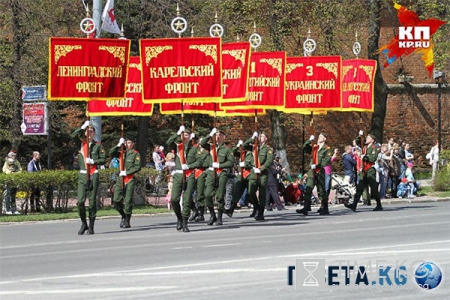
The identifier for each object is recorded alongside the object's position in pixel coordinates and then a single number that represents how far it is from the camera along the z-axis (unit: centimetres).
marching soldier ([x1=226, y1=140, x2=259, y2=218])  2612
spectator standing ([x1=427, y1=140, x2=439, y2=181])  3939
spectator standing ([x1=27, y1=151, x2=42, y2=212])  2938
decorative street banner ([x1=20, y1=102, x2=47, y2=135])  2980
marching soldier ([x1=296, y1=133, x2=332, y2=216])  2691
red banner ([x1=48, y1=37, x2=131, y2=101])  2327
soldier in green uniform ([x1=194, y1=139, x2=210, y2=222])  2344
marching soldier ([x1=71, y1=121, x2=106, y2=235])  2284
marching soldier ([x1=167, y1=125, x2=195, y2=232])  2259
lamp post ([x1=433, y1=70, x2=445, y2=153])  4509
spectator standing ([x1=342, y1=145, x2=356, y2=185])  3222
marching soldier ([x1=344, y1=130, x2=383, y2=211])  2795
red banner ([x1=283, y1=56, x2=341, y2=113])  2819
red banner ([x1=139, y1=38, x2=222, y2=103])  2373
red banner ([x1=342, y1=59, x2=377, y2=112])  2948
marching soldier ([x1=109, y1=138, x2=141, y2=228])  2419
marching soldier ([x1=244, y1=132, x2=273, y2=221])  2577
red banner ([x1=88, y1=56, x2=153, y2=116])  2620
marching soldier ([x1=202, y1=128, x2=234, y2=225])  2420
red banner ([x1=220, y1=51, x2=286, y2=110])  2705
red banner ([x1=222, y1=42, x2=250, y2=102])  2538
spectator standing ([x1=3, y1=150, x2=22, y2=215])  2883
